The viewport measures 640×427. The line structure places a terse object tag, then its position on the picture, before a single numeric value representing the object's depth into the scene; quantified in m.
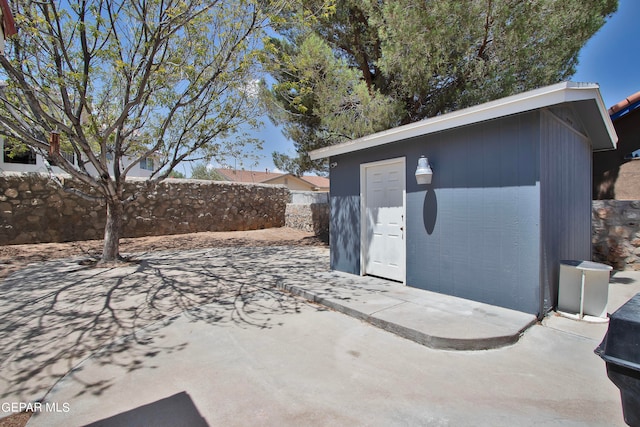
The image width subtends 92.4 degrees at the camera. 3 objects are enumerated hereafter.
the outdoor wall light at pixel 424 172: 4.44
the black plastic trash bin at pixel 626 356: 1.34
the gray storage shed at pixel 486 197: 3.62
